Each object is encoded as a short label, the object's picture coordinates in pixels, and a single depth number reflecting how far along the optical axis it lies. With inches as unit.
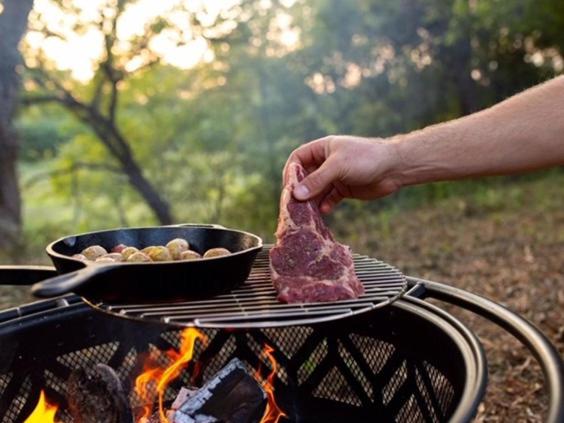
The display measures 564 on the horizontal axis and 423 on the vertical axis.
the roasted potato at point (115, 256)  34.5
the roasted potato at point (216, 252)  35.4
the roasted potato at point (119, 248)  37.5
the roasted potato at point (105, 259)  33.2
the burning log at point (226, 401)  39.3
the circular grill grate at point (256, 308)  29.8
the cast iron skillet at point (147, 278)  29.0
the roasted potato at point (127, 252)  35.2
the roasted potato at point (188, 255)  35.0
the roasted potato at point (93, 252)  35.7
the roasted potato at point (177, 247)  36.3
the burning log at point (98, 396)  38.5
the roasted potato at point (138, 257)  34.2
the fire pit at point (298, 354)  36.8
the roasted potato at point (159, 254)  35.6
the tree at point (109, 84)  118.5
